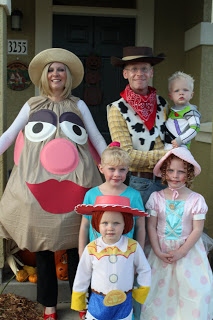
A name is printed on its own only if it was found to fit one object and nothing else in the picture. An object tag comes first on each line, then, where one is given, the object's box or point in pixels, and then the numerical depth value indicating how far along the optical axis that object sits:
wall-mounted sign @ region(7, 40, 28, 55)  5.93
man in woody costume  3.20
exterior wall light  5.77
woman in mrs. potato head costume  3.20
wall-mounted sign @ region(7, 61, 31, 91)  5.95
